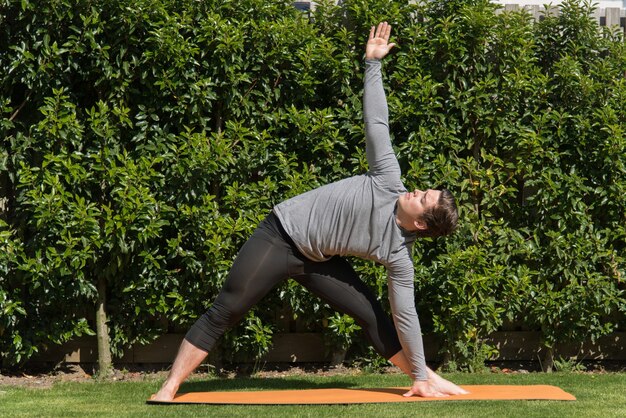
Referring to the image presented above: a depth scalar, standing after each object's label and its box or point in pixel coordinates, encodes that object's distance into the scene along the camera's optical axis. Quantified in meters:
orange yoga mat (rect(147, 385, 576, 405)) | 5.34
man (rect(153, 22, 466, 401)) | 5.23
